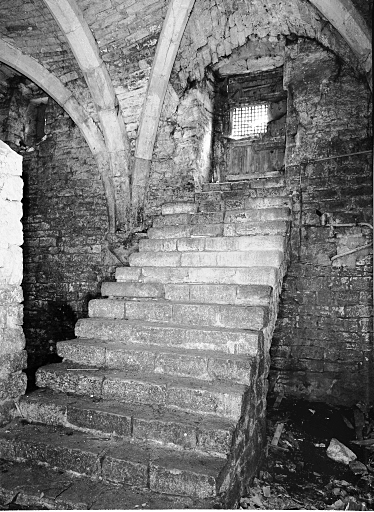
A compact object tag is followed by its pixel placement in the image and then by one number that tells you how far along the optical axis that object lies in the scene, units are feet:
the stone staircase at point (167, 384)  7.54
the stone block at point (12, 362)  9.14
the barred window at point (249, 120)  27.02
